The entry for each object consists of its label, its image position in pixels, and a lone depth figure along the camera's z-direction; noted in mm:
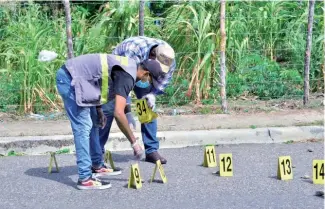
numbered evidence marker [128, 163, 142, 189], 6895
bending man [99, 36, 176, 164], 7281
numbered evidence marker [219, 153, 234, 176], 7348
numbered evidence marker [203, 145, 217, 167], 7797
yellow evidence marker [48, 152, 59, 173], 7675
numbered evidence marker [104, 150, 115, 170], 7703
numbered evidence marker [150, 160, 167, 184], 7074
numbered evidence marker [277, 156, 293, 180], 7180
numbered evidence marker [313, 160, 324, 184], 6973
